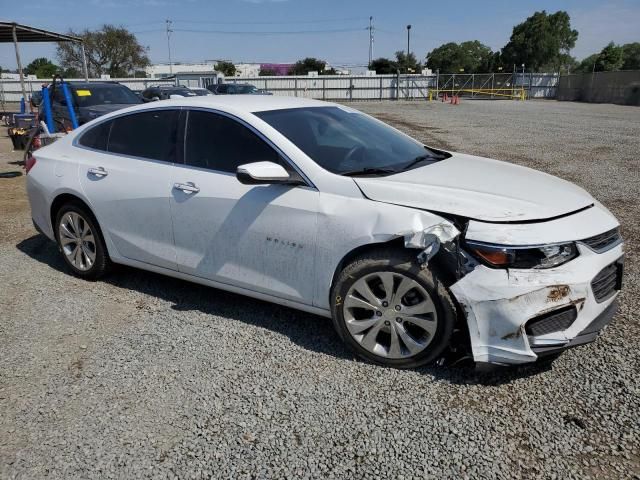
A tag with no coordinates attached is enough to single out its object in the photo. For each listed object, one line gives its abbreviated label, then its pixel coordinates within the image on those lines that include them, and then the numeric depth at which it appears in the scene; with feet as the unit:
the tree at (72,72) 219.71
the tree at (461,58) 322.24
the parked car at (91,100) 37.00
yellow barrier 148.62
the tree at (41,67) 265.85
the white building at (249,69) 347.97
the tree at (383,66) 276.82
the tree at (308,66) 316.60
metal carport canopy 51.24
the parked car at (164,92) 73.76
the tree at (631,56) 293.84
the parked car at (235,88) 83.08
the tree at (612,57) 270.67
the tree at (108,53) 209.97
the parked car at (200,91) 74.93
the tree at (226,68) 266.57
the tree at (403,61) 282.34
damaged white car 9.04
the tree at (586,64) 327.88
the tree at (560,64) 278.26
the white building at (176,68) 297.12
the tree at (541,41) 272.92
